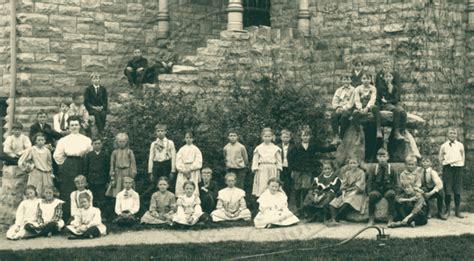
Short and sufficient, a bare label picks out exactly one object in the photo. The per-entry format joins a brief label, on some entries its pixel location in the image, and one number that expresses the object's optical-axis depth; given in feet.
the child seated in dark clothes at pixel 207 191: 41.65
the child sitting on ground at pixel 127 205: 39.45
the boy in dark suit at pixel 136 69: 51.96
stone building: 51.75
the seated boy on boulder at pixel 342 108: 43.57
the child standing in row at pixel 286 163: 43.73
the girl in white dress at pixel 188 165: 41.98
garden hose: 30.85
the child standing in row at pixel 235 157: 43.39
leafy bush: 47.44
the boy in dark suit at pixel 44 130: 43.73
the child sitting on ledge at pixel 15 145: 42.37
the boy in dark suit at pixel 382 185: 39.04
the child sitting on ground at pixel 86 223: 36.78
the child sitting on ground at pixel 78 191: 38.49
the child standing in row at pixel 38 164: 40.57
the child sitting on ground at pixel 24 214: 37.52
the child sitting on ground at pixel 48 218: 37.60
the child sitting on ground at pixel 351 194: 40.09
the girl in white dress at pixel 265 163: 42.55
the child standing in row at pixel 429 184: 39.99
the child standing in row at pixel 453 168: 42.24
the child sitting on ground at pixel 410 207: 38.29
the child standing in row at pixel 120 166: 41.47
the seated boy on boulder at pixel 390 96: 43.01
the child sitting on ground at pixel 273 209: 39.32
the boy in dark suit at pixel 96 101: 47.39
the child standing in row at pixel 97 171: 41.27
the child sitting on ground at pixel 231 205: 40.73
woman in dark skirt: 40.93
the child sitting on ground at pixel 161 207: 39.78
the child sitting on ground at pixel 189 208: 39.11
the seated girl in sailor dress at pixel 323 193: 40.29
